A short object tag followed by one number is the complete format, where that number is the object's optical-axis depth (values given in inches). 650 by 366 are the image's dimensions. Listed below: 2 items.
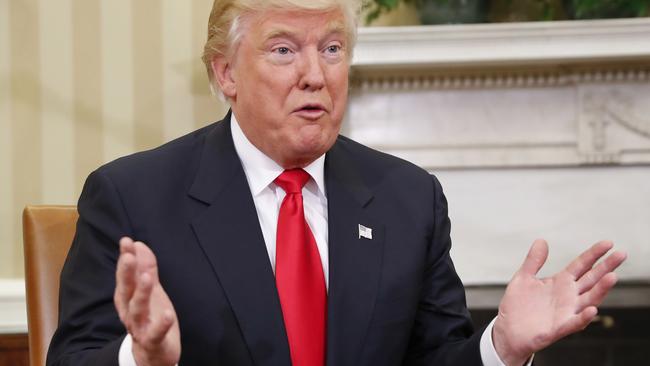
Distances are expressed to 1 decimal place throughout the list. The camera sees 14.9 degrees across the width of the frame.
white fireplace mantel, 183.5
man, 131.2
